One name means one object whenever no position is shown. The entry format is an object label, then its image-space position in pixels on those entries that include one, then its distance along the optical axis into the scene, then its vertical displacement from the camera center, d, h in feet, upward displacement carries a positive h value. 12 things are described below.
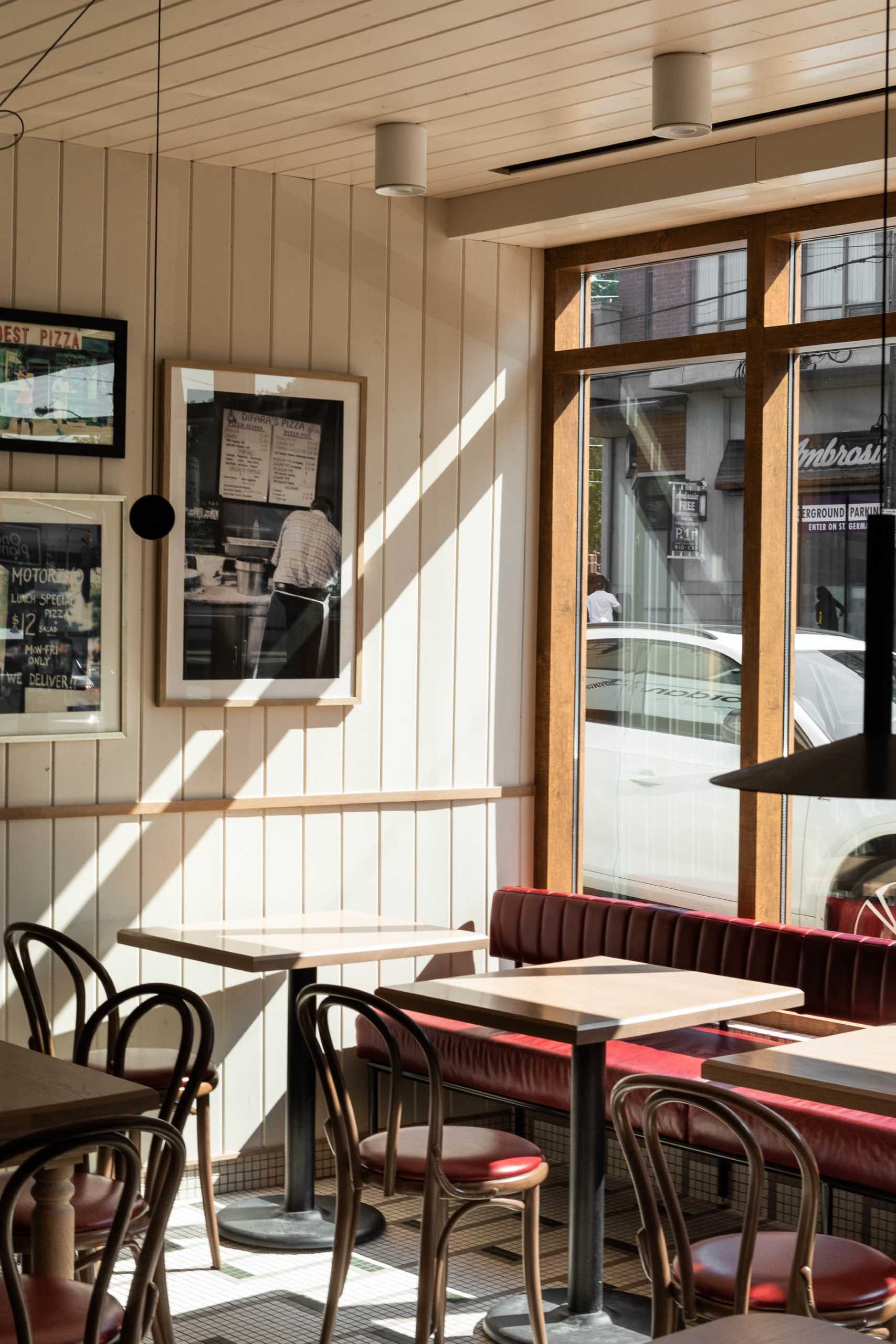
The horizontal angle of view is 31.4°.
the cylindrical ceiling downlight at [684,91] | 12.58 +4.45
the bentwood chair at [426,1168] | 11.82 -3.89
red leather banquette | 13.35 -3.31
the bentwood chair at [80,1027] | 13.92 -3.34
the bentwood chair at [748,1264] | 9.53 -3.85
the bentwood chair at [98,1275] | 8.11 -3.30
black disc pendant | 14.65 +1.20
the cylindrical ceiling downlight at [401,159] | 14.69 +4.54
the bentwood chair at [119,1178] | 10.50 -3.58
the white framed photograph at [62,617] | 15.15 +0.29
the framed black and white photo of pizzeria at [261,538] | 16.16 +1.16
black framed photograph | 15.12 +2.54
